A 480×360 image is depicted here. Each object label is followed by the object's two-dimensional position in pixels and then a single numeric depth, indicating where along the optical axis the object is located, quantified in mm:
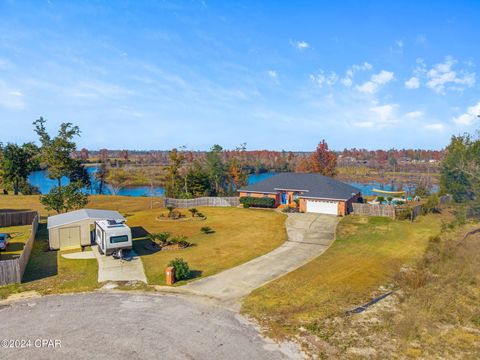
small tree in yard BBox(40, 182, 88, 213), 31719
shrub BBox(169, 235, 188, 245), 25094
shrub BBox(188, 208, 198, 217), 36244
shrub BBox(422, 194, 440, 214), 36750
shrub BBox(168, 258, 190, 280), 18078
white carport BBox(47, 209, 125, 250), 23953
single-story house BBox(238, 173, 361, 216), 36125
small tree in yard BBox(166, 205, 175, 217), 36325
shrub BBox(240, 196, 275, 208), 40156
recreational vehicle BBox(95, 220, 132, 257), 21484
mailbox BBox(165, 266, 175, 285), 17609
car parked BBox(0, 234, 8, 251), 24141
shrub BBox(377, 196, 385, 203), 42806
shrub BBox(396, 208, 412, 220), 33188
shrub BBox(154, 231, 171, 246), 25075
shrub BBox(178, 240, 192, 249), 24947
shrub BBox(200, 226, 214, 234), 29500
